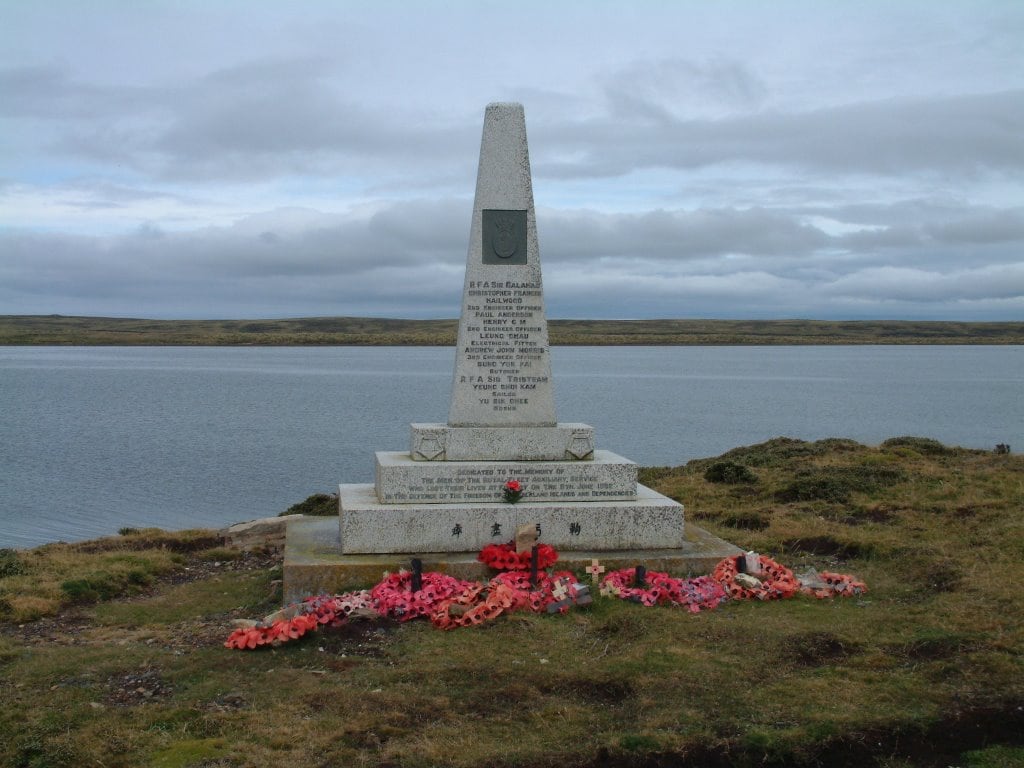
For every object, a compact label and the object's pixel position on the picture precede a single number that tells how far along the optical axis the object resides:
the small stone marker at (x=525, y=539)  9.04
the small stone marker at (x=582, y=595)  8.12
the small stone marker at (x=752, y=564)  8.85
